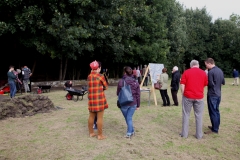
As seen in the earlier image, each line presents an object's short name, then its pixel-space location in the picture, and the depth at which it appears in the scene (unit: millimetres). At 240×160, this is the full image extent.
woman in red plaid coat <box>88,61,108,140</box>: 5648
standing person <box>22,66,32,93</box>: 14557
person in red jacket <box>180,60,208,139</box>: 5914
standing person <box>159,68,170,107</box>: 10289
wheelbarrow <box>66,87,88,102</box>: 11844
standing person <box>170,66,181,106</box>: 10133
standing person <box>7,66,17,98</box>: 12159
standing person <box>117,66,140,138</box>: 5922
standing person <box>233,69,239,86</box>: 22030
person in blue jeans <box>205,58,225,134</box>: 6332
